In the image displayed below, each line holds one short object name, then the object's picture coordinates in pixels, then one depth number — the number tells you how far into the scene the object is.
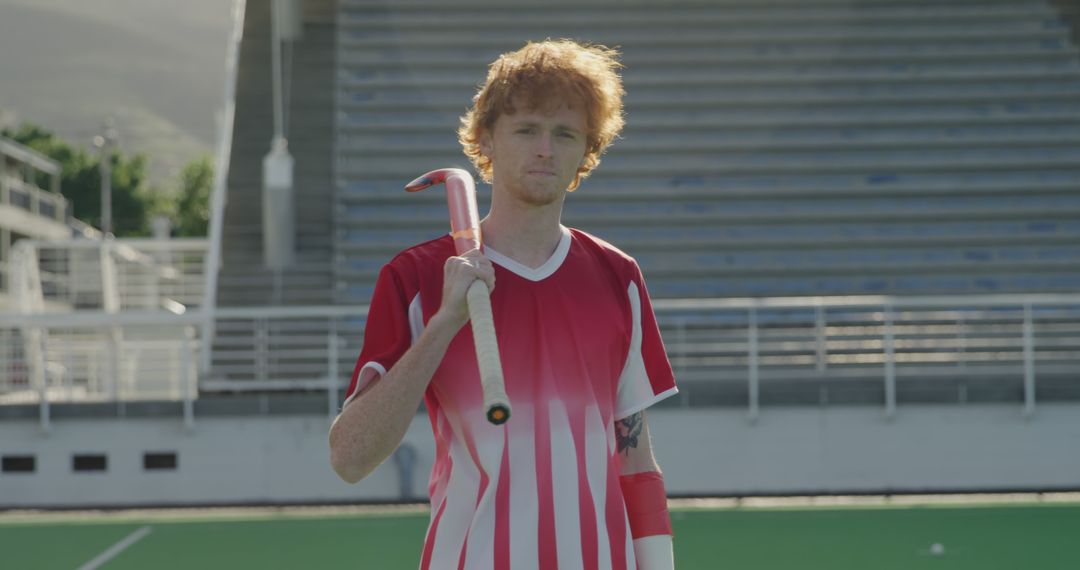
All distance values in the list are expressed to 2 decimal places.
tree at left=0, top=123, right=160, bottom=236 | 80.06
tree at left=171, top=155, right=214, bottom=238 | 91.25
